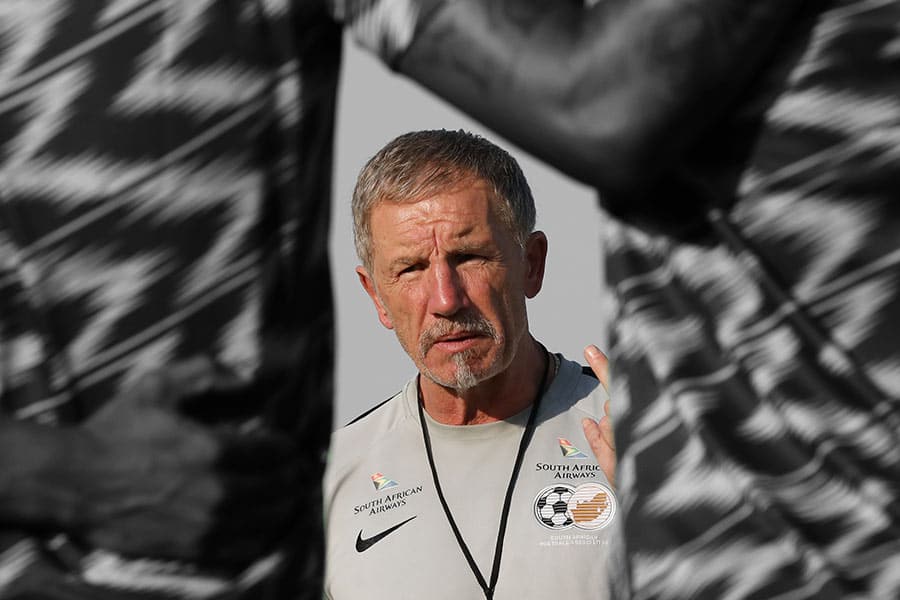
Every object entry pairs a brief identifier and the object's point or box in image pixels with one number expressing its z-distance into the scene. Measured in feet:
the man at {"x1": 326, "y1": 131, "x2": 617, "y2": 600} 15.53
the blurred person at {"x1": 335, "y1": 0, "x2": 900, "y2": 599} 6.75
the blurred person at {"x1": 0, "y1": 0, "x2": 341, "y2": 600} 7.13
